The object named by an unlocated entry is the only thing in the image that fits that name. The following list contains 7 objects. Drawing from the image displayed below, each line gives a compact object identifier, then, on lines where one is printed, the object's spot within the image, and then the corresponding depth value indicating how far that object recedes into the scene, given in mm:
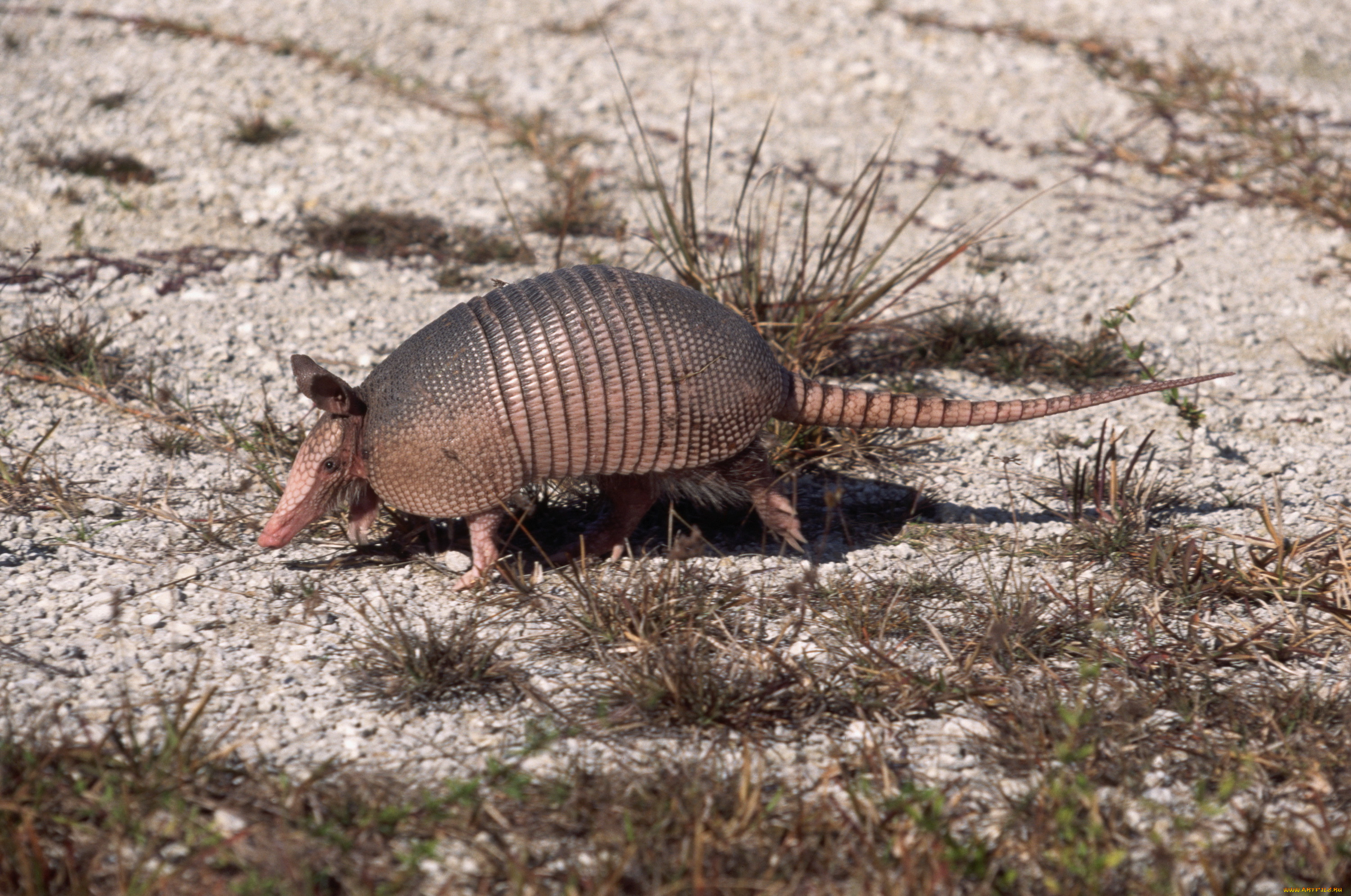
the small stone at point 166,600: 7488
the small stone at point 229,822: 5445
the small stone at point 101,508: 8719
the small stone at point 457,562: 8555
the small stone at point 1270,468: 9836
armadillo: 7777
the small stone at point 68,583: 7680
